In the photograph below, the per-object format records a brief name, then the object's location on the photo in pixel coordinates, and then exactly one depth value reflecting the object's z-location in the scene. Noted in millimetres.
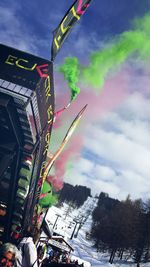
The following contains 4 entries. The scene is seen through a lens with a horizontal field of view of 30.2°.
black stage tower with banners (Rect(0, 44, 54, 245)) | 13664
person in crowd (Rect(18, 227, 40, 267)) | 4079
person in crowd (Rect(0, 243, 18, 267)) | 4047
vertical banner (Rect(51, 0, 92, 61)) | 12719
